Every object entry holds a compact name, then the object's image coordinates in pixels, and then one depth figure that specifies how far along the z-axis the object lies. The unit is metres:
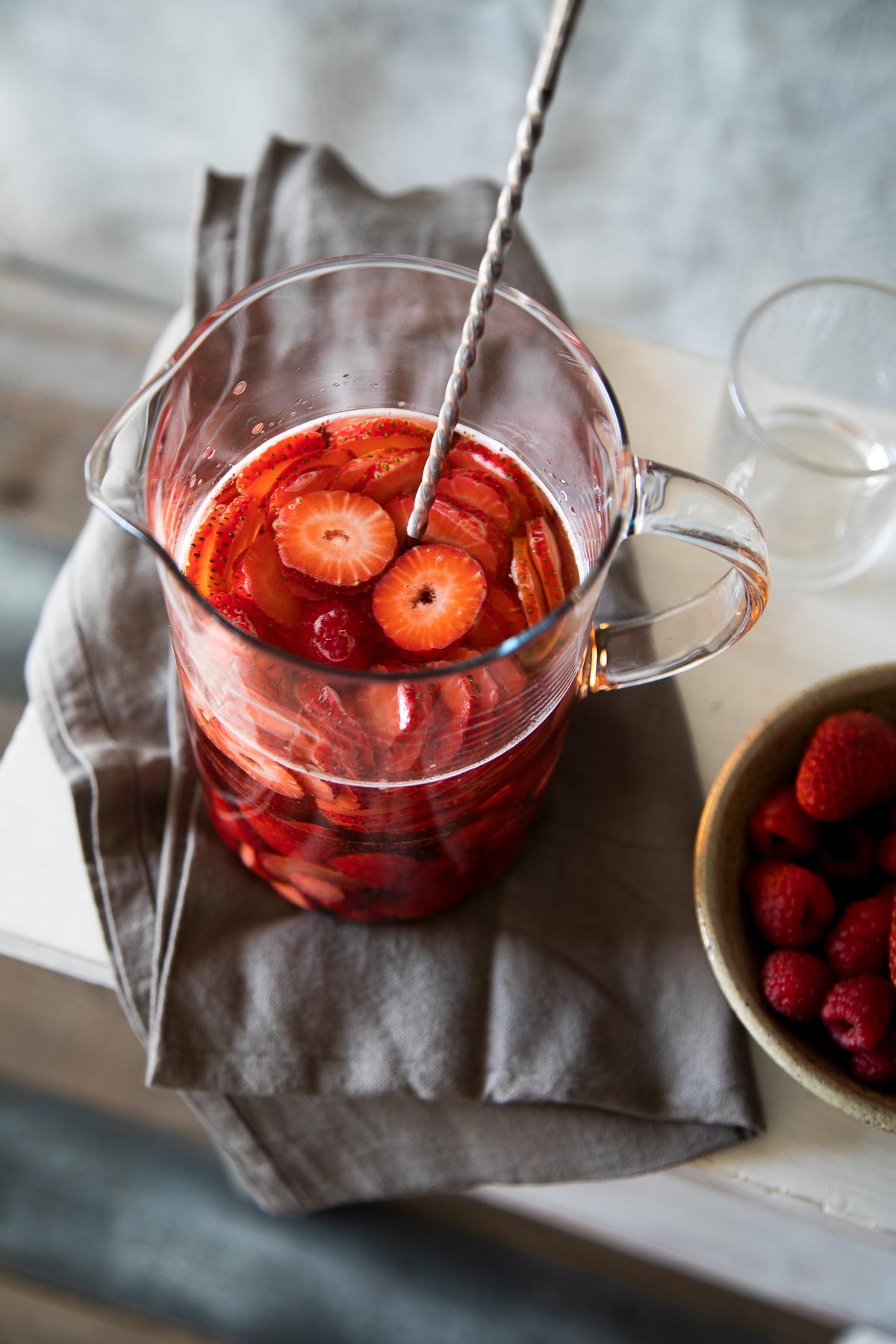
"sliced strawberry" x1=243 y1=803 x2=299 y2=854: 0.63
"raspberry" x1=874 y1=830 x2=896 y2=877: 0.70
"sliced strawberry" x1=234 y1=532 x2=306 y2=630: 0.61
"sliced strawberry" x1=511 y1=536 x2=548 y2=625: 0.61
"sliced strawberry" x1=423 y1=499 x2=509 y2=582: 0.62
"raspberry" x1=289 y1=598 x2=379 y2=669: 0.59
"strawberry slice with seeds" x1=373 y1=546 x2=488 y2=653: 0.58
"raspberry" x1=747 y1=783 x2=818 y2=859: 0.70
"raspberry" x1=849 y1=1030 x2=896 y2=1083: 0.64
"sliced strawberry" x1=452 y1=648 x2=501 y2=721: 0.50
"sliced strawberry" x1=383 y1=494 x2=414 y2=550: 0.62
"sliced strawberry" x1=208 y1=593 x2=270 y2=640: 0.60
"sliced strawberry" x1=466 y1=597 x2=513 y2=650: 0.60
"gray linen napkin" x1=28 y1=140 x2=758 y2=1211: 0.71
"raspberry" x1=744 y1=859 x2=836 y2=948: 0.68
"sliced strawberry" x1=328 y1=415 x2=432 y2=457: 0.68
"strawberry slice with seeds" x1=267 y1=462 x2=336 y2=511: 0.64
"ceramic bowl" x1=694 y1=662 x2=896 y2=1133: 0.64
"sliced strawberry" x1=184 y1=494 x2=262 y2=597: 0.62
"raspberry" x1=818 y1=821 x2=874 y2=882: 0.72
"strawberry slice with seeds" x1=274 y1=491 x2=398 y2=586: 0.60
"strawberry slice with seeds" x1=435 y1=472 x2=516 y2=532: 0.64
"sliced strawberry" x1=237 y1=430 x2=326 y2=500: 0.66
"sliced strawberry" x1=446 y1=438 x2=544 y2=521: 0.67
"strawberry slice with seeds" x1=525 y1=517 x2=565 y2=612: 0.63
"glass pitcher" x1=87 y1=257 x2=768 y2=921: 0.53
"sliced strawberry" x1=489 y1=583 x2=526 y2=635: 0.61
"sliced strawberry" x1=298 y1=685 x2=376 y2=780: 0.52
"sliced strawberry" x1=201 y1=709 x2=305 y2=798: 0.58
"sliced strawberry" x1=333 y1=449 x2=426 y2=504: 0.64
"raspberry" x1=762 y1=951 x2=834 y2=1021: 0.65
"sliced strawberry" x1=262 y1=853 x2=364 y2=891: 0.66
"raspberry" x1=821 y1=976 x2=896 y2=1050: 0.64
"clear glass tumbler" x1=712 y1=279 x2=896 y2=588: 0.85
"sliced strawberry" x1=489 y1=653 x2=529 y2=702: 0.51
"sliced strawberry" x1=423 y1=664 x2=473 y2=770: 0.51
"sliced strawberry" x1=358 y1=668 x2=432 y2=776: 0.51
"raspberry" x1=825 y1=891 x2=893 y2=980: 0.67
